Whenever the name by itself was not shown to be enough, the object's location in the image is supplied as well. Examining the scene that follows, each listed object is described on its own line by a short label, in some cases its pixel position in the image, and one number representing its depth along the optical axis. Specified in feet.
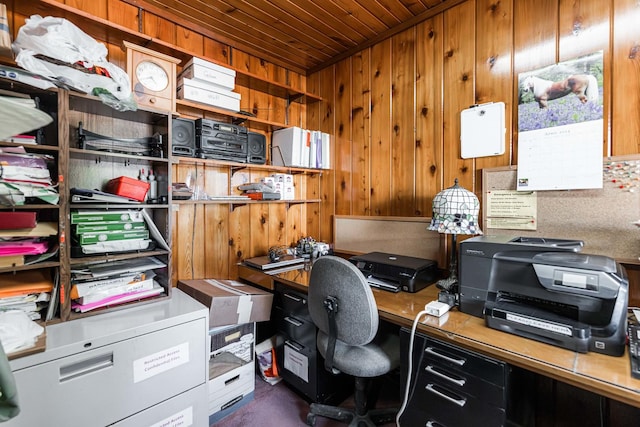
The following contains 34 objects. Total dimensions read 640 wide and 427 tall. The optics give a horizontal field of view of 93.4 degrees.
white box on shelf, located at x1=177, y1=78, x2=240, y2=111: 6.04
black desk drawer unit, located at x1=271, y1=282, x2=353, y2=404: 5.78
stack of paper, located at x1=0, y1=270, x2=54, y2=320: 3.96
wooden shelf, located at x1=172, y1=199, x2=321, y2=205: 5.94
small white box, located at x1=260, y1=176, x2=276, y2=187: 7.68
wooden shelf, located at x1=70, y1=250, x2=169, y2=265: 4.42
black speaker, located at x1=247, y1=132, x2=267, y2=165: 7.11
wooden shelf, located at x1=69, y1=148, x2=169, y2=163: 4.47
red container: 4.84
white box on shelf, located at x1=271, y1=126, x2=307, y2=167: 7.51
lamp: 4.94
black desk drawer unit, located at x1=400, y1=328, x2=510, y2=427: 3.41
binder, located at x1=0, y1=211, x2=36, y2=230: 3.77
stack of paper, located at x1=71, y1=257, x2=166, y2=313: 4.49
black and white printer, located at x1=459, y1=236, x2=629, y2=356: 3.18
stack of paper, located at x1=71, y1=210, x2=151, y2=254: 4.47
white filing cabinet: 3.50
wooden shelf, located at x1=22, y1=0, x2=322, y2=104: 4.93
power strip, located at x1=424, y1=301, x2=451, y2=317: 4.14
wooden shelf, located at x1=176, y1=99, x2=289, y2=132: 6.16
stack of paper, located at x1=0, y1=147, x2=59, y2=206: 3.82
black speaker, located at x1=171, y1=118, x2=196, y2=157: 5.89
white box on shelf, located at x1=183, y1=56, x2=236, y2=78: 6.02
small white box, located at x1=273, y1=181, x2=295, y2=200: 7.91
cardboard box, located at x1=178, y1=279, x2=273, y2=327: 5.47
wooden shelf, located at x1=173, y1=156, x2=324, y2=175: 6.05
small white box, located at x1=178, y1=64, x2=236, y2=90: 6.04
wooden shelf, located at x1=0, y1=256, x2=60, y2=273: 3.85
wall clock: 5.23
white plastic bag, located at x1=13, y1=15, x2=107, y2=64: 4.02
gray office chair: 4.30
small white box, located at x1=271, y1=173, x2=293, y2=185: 7.94
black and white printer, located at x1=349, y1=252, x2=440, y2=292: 5.29
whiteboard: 5.48
